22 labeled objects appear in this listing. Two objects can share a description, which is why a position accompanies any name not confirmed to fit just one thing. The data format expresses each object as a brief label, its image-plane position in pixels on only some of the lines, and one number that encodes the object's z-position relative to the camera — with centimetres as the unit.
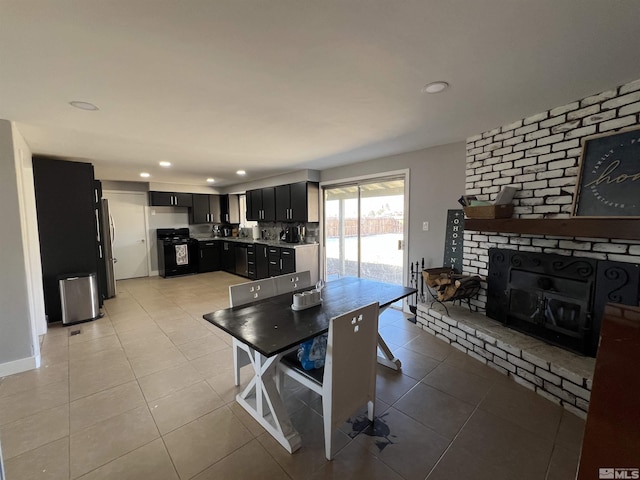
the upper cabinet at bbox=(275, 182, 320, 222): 504
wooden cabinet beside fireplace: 70
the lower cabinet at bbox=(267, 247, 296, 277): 505
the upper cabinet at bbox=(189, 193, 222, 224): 696
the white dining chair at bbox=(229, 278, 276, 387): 216
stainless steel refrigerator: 452
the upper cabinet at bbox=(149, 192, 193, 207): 632
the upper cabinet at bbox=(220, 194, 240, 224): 727
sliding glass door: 410
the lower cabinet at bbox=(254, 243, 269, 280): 562
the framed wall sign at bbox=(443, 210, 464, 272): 321
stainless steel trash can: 356
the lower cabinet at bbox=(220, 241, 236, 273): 664
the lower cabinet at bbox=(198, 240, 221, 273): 676
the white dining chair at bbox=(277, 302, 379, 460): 151
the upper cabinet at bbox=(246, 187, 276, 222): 576
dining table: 157
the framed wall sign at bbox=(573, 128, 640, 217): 186
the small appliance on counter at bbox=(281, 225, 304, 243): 566
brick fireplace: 195
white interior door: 611
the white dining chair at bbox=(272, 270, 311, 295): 251
